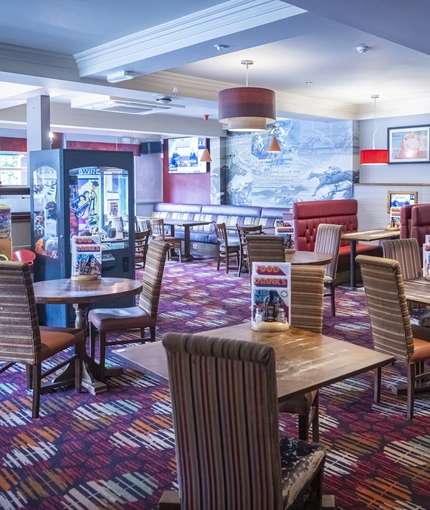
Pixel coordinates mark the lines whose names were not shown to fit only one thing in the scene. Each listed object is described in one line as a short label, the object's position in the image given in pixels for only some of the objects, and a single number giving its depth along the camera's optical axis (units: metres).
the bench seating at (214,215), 10.82
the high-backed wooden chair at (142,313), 4.38
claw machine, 5.65
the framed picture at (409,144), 9.55
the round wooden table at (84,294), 3.91
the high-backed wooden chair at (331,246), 6.49
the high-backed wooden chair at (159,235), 10.67
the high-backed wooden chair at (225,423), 1.80
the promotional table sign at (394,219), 9.08
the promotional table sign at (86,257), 4.46
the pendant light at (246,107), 5.54
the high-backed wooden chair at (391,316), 3.53
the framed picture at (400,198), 9.59
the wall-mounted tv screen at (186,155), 12.82
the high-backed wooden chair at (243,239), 9.23
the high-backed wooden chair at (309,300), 3.17
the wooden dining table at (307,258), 5.82
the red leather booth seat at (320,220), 8.54
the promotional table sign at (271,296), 2.82
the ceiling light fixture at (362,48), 5.78
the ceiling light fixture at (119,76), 5.99
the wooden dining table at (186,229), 10.86
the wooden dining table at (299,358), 2.27
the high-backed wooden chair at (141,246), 9.19
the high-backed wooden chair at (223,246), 9.45
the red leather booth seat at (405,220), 7.77
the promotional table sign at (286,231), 6.35
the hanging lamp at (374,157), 8.95
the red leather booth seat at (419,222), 7.68
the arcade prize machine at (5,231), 5.17
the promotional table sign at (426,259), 4.59
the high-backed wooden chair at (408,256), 4.88
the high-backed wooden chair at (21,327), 3.51
